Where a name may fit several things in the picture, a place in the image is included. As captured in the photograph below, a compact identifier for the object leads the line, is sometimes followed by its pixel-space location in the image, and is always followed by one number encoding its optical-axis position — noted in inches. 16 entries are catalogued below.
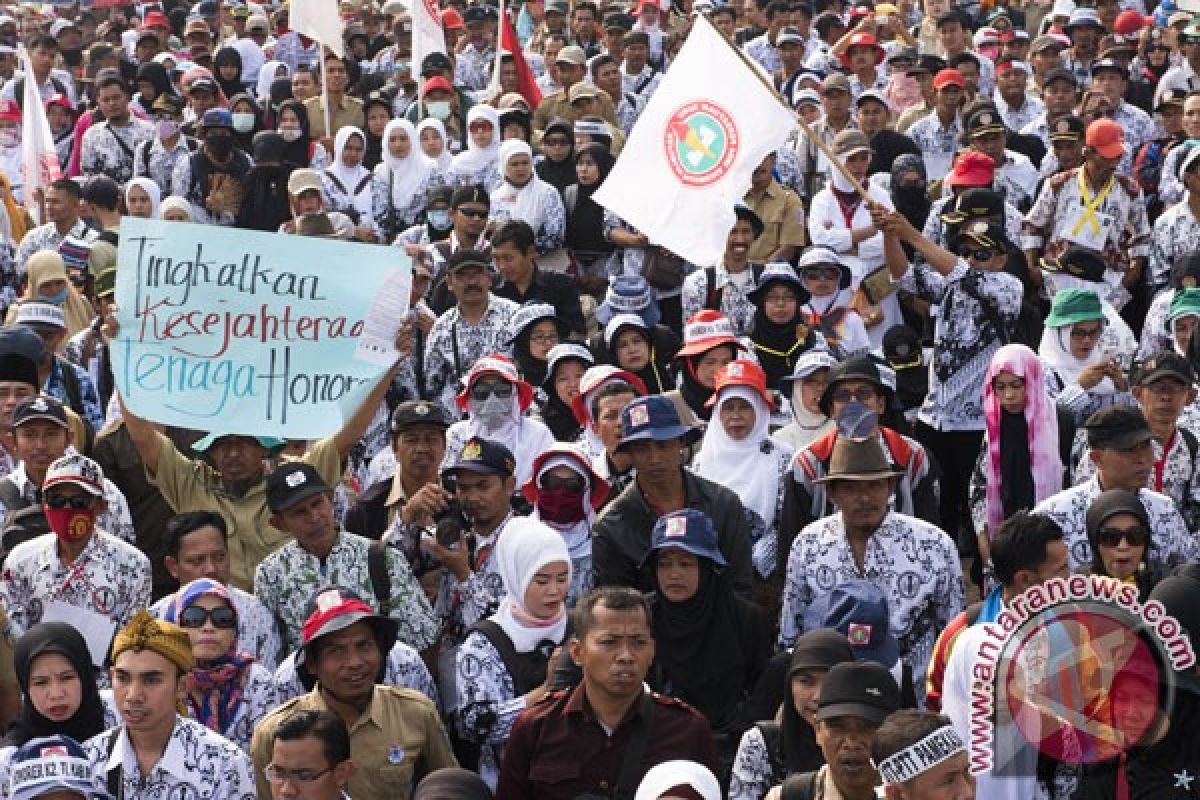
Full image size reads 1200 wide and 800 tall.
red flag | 682.2
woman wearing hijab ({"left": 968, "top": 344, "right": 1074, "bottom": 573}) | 369.1
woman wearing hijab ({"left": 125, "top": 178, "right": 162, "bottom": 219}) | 572.7
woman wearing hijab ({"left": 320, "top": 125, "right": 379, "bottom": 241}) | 610.9
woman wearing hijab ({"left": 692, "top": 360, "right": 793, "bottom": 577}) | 352.2
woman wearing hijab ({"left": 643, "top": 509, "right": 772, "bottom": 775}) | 287.9
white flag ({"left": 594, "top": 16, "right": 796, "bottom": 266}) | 408.8
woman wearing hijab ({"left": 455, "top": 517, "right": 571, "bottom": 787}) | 278.2
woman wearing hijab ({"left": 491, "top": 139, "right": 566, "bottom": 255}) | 541.3
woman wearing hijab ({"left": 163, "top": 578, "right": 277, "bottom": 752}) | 279.6
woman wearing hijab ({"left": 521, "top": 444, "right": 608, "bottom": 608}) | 324.5
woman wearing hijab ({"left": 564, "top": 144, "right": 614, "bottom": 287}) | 543.8
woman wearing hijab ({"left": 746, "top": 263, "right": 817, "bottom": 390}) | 420.5
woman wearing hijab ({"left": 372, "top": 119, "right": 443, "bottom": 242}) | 597.3
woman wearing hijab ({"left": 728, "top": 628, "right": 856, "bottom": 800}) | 253.9
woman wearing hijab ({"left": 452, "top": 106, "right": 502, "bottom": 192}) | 603.5
